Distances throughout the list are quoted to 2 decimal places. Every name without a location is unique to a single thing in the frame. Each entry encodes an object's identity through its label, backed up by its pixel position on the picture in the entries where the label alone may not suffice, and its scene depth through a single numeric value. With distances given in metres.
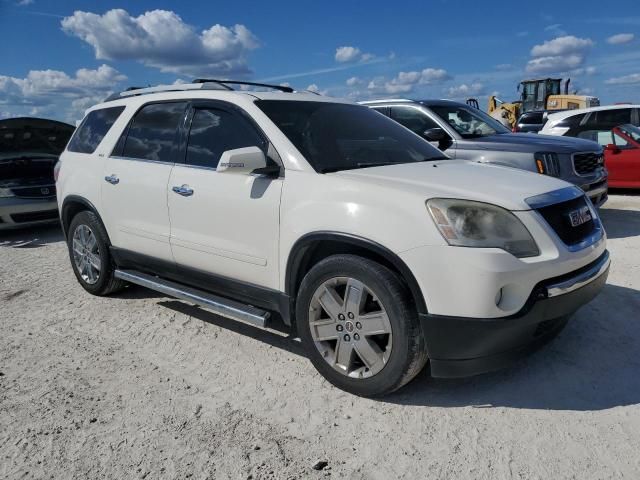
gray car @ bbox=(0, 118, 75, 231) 7.98
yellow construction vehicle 24.84
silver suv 6.75
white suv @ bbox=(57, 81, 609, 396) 2.71
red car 9.73
